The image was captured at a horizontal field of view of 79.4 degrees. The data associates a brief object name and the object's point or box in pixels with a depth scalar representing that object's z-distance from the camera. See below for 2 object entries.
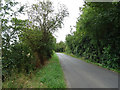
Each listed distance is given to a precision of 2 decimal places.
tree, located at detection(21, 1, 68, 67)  7.31
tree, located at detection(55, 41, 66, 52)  47.20
